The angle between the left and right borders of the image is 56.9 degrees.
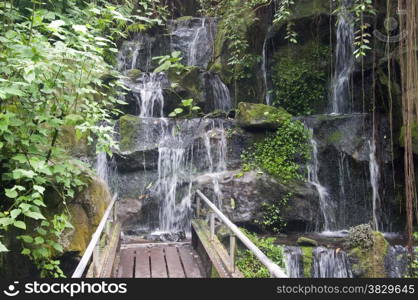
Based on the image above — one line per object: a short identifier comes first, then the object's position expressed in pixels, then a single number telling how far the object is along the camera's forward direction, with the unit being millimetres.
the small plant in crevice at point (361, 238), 6895
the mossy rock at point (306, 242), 7363
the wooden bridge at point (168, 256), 3934
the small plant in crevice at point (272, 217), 8492
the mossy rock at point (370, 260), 6637
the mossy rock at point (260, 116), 9750
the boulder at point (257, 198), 8539
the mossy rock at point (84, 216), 4883
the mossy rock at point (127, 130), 9727
